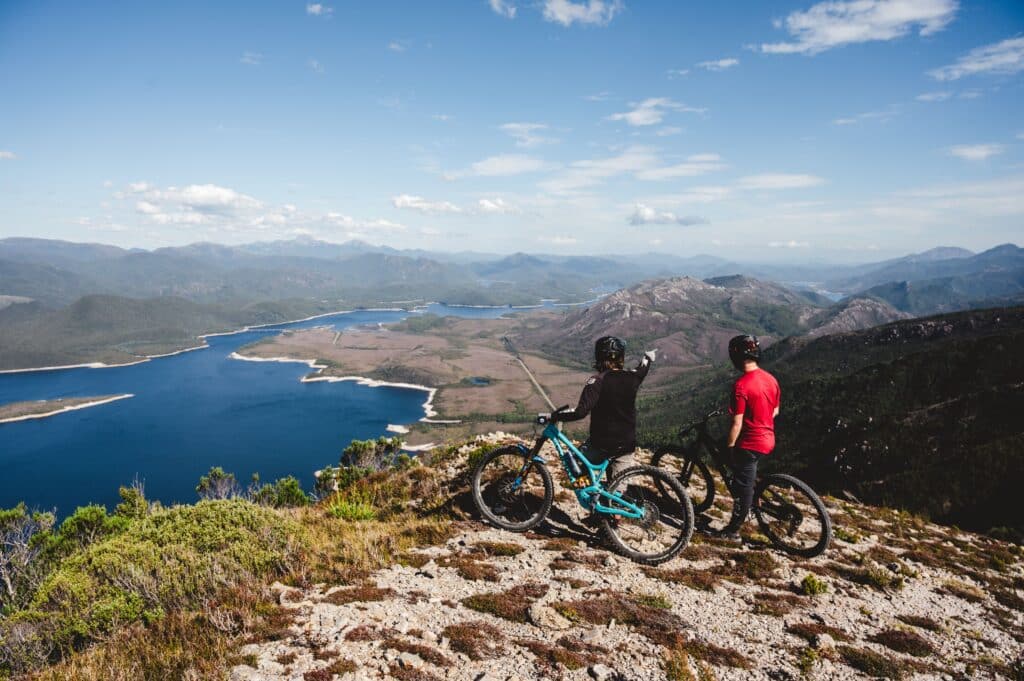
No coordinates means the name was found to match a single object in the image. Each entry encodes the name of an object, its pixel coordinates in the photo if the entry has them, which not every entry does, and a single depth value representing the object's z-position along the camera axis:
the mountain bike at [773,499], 9.55
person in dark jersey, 8.77
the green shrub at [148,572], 7.91
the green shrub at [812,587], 8.45
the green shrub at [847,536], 11.59
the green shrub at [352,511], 11.75
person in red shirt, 8.93
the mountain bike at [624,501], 8.95
